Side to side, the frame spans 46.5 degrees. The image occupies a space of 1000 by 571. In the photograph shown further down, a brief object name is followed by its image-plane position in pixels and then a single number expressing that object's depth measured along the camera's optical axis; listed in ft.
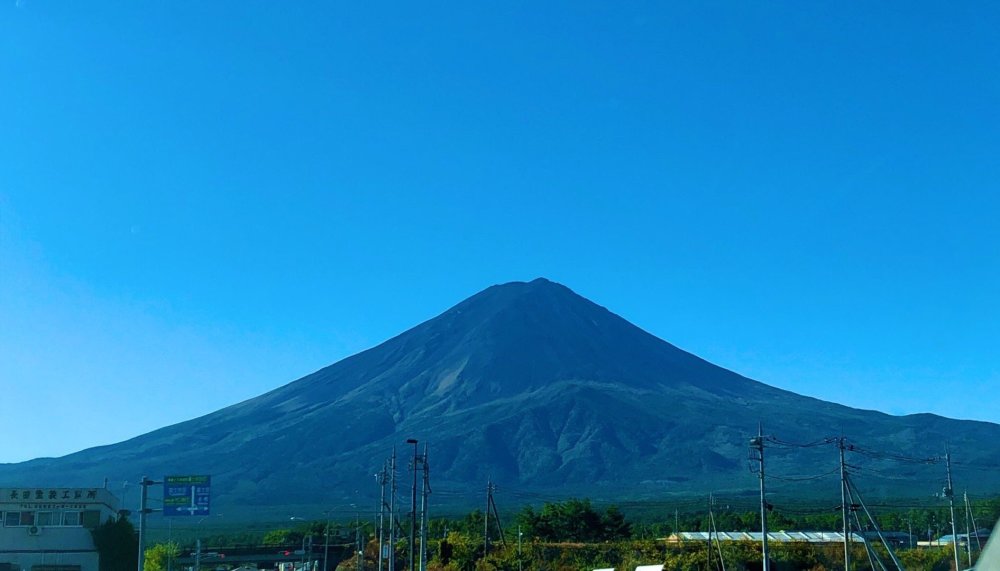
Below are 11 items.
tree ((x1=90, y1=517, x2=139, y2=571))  220.84
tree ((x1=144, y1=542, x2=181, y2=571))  273.64
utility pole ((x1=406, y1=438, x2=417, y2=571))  179.52
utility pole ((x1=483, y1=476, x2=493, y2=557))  233.96
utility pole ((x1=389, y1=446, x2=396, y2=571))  190.90
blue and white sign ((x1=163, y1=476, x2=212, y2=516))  168.96
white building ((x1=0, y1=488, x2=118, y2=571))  215.72
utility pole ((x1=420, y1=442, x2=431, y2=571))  165.68
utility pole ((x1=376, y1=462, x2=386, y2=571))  210.51
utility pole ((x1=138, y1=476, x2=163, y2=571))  144.65
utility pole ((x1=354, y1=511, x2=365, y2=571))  240.92
